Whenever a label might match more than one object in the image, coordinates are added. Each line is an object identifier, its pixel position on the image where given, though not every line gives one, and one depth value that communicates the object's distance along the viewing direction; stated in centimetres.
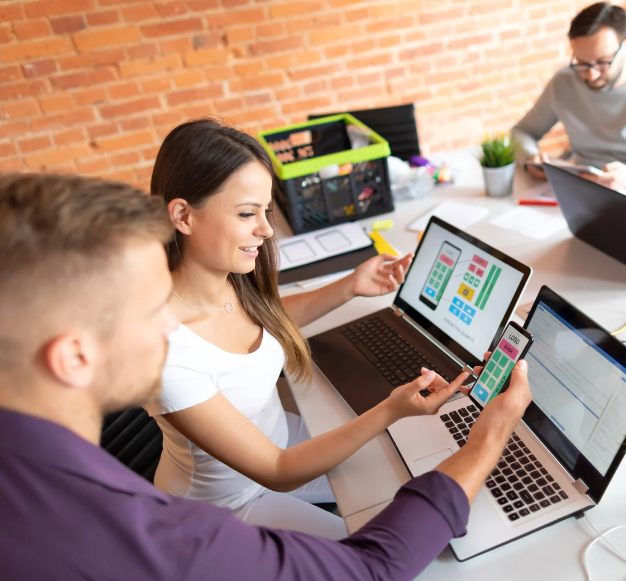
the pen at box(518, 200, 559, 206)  180
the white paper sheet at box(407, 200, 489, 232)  181
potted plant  184
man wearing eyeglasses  181
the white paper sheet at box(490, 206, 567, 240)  166
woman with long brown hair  102
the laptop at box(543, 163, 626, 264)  134
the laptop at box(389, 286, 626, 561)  81
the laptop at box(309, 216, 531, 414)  114
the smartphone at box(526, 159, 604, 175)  162
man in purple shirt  55
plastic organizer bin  184
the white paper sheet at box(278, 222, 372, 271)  180
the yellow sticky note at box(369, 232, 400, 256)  176
